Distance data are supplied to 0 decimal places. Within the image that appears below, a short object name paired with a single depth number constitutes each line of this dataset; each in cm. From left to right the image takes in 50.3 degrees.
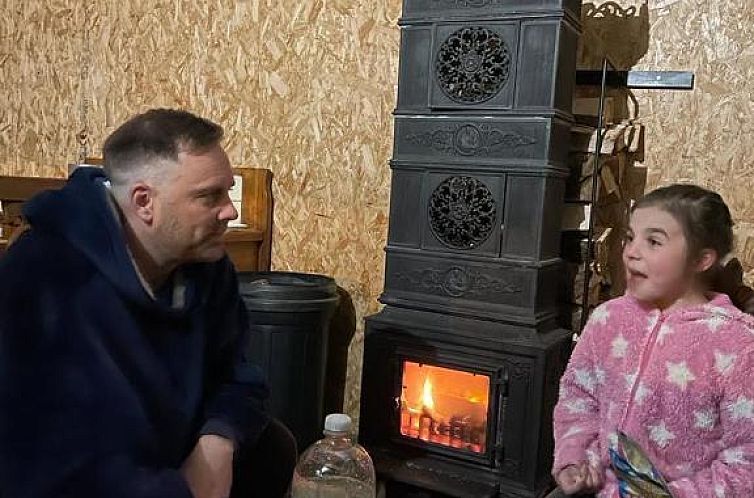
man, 134
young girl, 159
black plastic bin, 268
